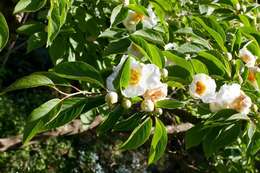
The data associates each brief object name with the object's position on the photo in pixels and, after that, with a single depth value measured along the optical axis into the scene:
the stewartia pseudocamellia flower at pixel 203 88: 1.06
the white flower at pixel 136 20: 1.22
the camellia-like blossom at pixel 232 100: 1.06
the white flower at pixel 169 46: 1.16
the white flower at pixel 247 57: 1.19
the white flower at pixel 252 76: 1.17
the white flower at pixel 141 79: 1.00
